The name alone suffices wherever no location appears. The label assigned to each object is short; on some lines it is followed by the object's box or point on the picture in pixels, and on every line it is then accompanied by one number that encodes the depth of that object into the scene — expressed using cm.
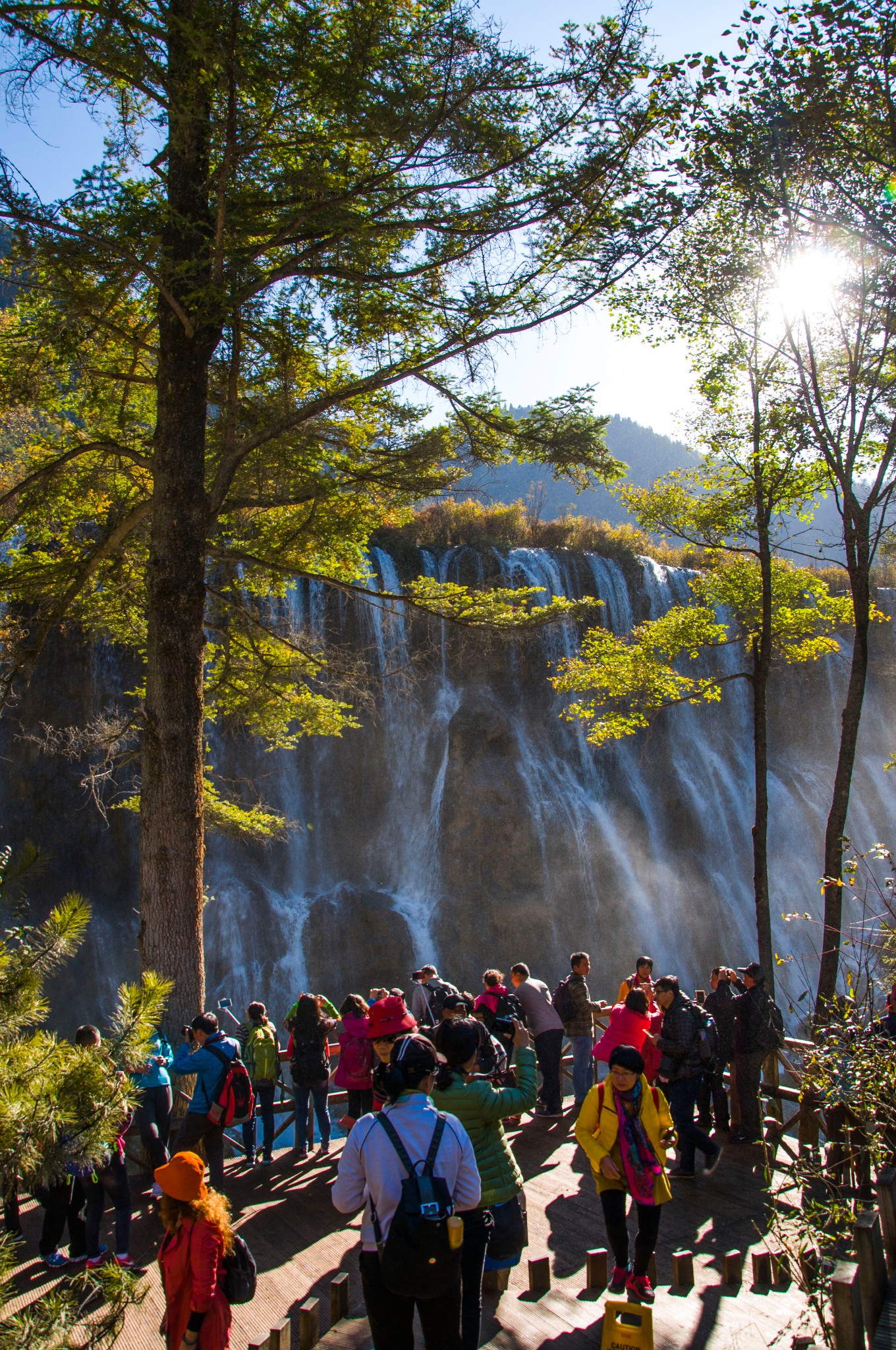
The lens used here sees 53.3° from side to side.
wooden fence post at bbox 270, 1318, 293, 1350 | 373
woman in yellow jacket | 457
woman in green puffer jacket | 382
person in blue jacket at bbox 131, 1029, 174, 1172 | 640
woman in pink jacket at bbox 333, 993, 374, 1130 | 727
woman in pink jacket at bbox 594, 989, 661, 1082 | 570
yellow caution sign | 393
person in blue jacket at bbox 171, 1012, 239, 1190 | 589
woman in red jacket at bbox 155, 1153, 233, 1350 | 364
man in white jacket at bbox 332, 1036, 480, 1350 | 321
